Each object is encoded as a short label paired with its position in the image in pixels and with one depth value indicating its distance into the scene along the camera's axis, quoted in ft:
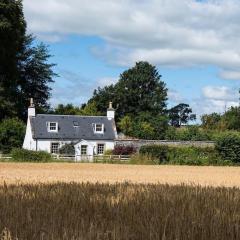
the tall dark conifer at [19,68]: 196.65
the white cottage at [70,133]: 231.30
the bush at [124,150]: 212.84
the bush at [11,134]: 213.46
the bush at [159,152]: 197.36
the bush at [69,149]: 223.71
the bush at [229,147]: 192.34
